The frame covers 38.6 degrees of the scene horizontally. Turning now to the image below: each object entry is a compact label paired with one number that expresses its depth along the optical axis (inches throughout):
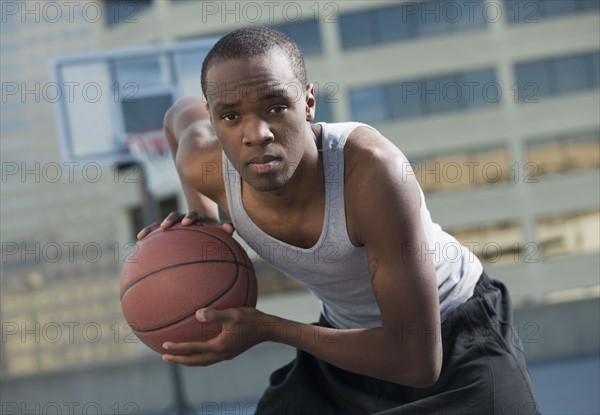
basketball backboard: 307.1
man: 79.4
